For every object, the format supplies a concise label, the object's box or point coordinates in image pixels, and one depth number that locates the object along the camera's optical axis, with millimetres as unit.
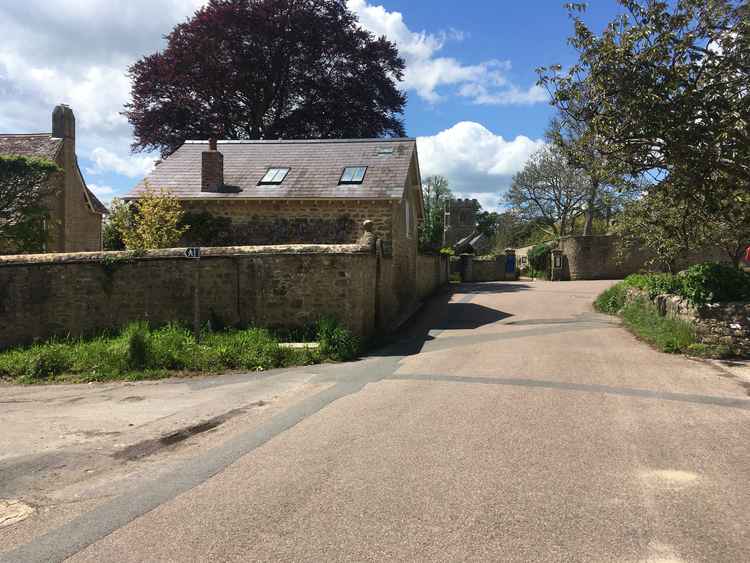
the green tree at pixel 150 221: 17391
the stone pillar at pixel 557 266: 35550
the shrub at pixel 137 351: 11773
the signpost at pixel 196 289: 12523
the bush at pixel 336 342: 12219
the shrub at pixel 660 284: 14125
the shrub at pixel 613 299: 19234
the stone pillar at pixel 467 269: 37625
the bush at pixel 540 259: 37112
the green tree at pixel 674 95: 10516
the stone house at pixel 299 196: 18453
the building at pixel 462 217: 79325
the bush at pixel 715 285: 12273
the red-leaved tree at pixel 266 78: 30984
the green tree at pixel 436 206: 64750
